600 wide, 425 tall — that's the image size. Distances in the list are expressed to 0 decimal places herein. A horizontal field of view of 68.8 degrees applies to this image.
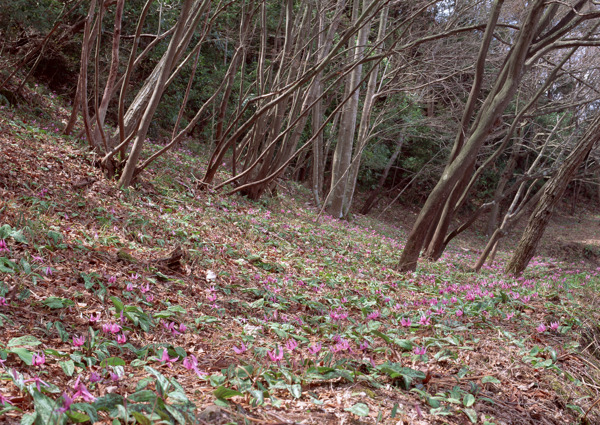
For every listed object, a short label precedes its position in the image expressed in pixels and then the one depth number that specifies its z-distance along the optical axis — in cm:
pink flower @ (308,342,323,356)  235
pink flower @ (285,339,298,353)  236
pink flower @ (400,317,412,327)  325
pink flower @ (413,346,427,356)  251
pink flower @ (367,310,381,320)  338
